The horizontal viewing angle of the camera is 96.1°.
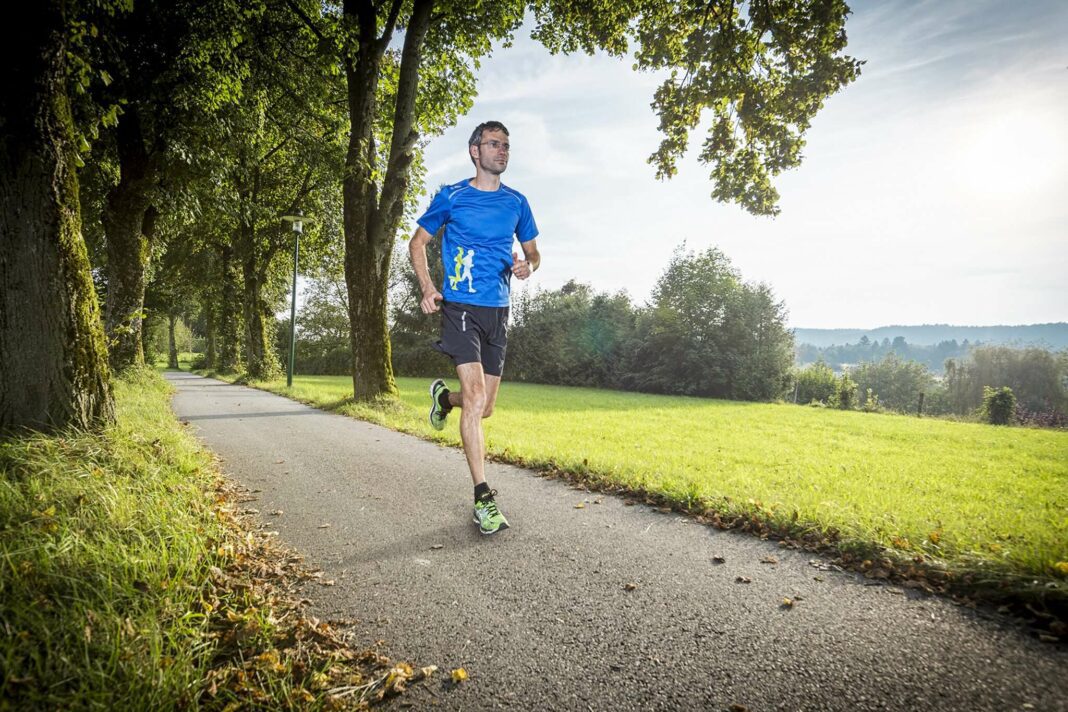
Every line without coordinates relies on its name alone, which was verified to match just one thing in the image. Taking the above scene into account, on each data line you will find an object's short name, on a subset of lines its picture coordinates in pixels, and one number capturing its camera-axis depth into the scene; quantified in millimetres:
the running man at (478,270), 3480
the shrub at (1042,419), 25769
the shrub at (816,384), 35281
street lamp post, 16016
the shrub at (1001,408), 26094
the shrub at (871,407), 27330
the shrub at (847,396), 29219
